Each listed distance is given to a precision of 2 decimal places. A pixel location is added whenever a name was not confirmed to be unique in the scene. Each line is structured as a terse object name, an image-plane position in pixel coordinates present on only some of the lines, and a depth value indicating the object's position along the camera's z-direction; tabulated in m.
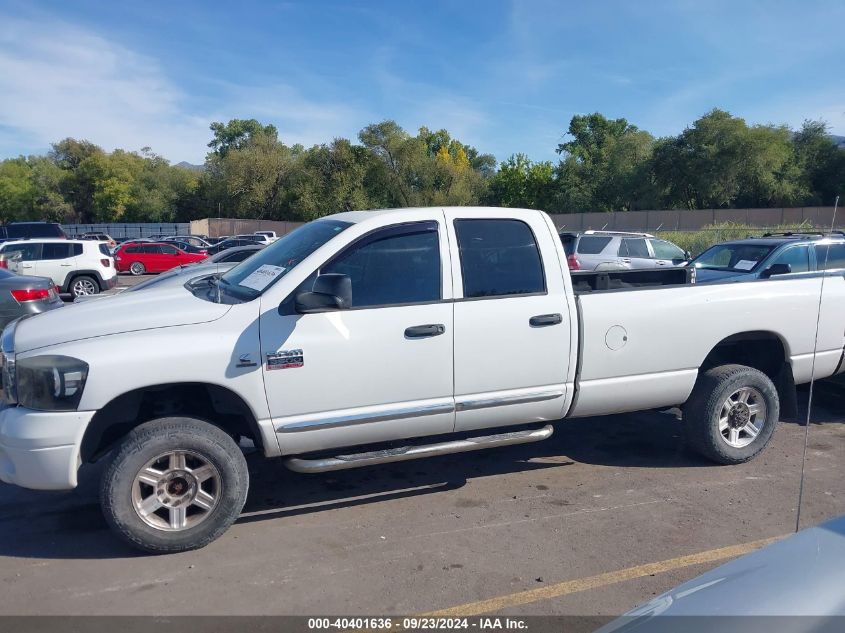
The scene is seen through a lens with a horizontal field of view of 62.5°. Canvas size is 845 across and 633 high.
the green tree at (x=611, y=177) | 53.38
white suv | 18.58
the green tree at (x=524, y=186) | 60.50
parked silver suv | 17.00
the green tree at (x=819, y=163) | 48.25
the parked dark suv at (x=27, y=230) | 31.39
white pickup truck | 4.01
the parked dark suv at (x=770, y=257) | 10.76
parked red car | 29.45
